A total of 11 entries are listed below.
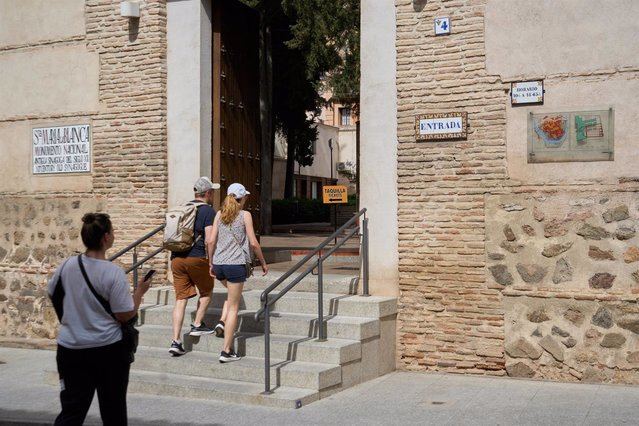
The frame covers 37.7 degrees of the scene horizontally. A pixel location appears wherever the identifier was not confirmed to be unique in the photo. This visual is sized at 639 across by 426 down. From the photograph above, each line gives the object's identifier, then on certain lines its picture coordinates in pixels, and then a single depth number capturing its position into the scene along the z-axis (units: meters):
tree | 23.80
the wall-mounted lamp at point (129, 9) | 11.98
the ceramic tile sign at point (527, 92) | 9.83
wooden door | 12.11
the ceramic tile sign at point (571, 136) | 9.52
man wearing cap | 9.79
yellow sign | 18.06
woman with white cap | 9.28
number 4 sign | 10.35
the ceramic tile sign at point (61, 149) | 12.55
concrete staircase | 8.88
